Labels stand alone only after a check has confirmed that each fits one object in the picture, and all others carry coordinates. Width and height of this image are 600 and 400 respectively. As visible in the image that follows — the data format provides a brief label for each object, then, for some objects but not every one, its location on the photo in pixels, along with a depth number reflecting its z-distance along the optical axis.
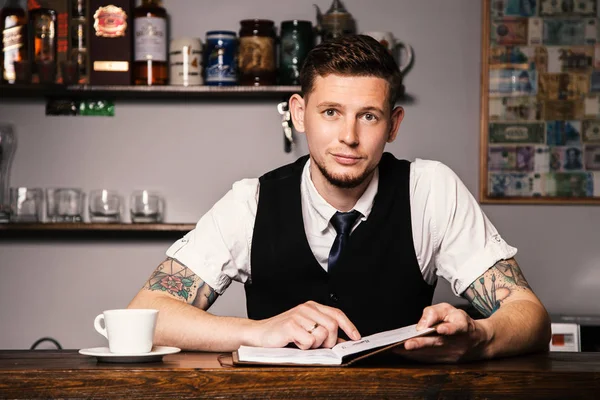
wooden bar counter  1.17
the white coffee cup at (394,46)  2.91
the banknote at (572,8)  3.12
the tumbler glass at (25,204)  2.96
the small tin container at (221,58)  2.92
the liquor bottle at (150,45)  2.93
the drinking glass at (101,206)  2.96
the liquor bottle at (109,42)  2.93
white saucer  1.28
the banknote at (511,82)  3.12
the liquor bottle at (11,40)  2.90
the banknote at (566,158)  3.13
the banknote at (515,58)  3.12
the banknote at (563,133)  3.12
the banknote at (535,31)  3.13
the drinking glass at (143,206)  2.97
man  1.75
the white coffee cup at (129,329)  1.28
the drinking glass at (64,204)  2.97
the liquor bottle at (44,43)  2.90
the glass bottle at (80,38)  2.94
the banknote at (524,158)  3.14
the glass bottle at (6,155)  3.06
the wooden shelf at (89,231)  2.90
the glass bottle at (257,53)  2.92
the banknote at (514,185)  3.13
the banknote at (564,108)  3.12
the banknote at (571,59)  3.12
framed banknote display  3.12
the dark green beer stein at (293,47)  2.92
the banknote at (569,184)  3.13
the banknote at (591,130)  3.12
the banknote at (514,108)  3.12
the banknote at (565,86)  3.12
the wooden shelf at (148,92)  2.91
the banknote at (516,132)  3.12
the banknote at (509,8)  3.13
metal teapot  2.94
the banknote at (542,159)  3.14
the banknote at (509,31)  3.12
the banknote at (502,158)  3.13
